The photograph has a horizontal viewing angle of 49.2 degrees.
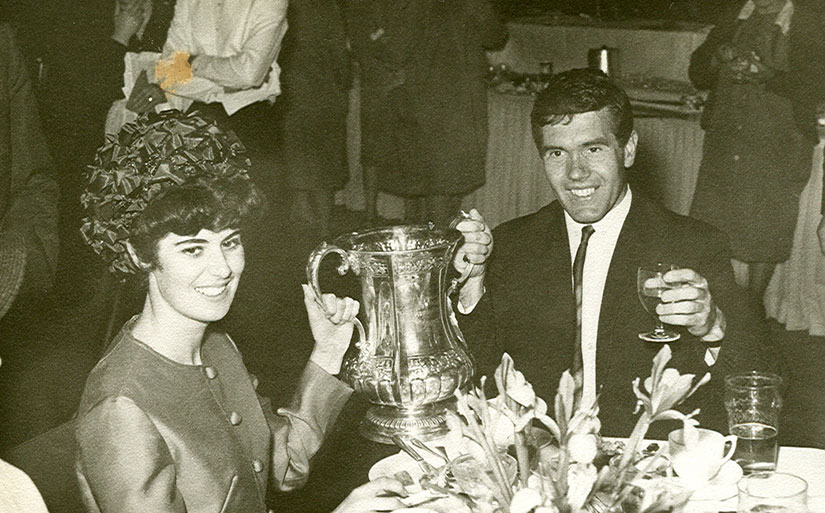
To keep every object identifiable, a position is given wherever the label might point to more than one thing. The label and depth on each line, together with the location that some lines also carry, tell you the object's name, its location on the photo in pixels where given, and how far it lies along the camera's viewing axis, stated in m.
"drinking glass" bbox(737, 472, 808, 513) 0.89
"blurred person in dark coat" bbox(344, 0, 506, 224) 4.03
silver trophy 1.29
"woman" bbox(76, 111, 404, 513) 1.19
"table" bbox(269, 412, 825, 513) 1.18
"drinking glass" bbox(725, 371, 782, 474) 1.23
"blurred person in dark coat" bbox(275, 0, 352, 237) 4.17
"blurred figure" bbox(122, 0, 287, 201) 2.98
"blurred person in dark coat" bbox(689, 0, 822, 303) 3.31
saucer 1.05
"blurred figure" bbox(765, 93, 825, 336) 3.33
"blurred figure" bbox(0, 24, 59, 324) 2.01
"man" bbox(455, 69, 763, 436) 1.77
